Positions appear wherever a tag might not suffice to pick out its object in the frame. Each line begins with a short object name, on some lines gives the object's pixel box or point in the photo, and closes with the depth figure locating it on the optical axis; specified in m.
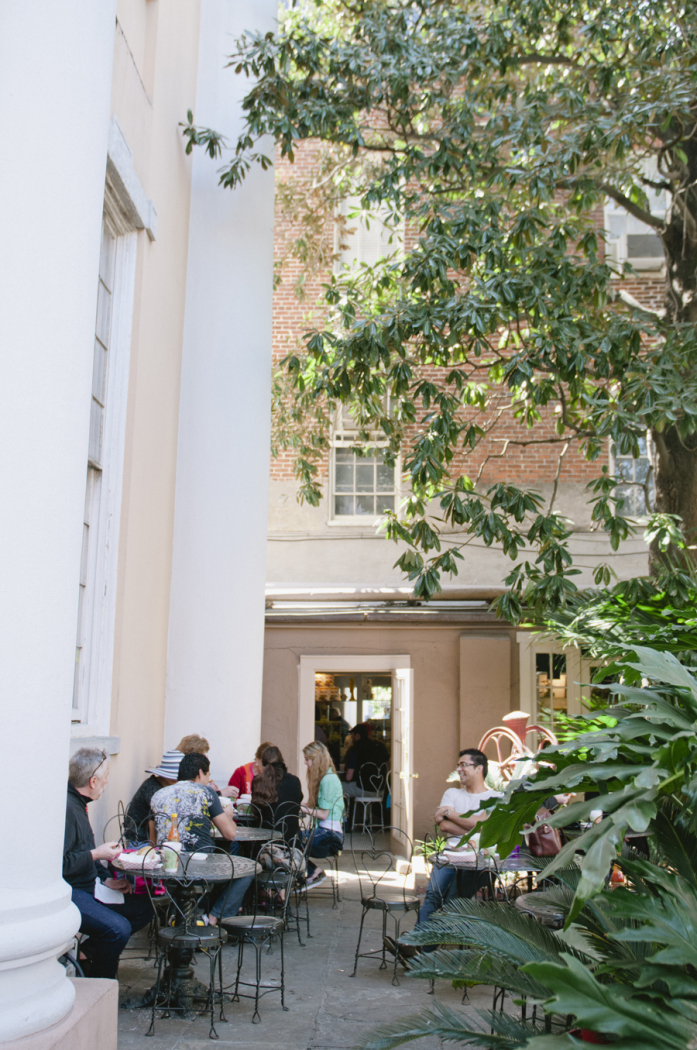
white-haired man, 4.39
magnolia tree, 7.21
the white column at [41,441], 2.79
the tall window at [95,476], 5.95
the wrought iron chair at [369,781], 13.37
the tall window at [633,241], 12.48
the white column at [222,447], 7.97
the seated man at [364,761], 13.38
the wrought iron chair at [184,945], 4.81
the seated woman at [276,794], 7.24
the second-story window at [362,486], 12.44
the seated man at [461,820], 6.12
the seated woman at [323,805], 8.12
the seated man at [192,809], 5.46
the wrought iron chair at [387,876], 5.93
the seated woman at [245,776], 7.93
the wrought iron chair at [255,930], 5.08
